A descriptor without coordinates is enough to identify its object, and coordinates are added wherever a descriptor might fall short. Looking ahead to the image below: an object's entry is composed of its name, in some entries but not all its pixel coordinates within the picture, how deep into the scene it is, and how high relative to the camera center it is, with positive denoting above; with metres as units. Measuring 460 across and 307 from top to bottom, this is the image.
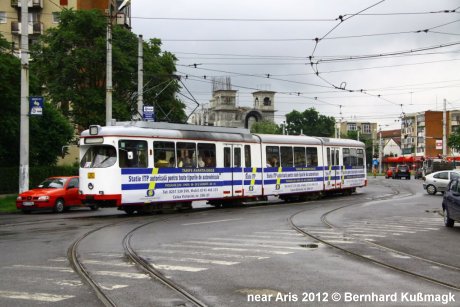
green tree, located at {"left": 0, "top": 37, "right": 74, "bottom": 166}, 32.41 +2.65
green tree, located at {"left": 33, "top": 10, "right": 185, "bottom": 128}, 44.12 +7.45
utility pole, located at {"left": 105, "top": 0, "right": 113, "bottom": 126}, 28.78 +4.13
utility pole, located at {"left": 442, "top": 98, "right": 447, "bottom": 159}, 65.57 +3.69
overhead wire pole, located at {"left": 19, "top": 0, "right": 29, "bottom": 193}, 26.00 +2.71
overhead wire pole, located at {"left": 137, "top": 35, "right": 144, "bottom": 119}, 31.56 +4.71
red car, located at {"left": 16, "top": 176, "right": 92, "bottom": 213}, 24.16 -1.00
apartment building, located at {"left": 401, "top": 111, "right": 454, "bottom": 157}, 139.38 +9.11
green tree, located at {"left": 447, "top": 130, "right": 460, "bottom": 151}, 75.25 +3.18
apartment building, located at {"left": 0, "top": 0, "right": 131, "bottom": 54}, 62.84 +16.08
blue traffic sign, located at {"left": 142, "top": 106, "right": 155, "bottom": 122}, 31.77 +2.88
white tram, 20.25 +0.14
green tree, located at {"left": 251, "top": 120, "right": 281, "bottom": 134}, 129.00 +8.61
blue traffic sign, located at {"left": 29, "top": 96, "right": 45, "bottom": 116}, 26.22 +2.78
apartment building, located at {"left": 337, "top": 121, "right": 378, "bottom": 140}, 188.12 +12.55
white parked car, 37.06 -0.92
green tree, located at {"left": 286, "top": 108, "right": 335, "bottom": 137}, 135.50 +9.92
